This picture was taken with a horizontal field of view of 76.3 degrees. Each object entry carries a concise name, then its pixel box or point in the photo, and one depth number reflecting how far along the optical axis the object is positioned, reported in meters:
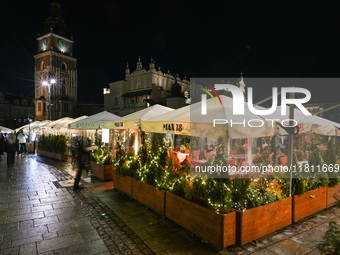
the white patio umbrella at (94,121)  10.86
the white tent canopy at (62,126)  14.55
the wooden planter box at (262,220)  4.15
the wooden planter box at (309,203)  5.22
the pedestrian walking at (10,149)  12.67
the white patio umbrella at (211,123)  4.45
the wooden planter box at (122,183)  6.94
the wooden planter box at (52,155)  15.09
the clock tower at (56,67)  56.34
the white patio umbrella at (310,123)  6.52
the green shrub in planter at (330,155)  6.99
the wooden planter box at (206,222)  3.98
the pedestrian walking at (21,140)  19.52
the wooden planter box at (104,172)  9.23
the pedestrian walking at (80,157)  8.05
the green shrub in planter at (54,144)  15.27
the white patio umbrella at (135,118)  7.91
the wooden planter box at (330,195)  6.23
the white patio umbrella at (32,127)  19.92
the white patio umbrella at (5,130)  21.80
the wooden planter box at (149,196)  5.50
